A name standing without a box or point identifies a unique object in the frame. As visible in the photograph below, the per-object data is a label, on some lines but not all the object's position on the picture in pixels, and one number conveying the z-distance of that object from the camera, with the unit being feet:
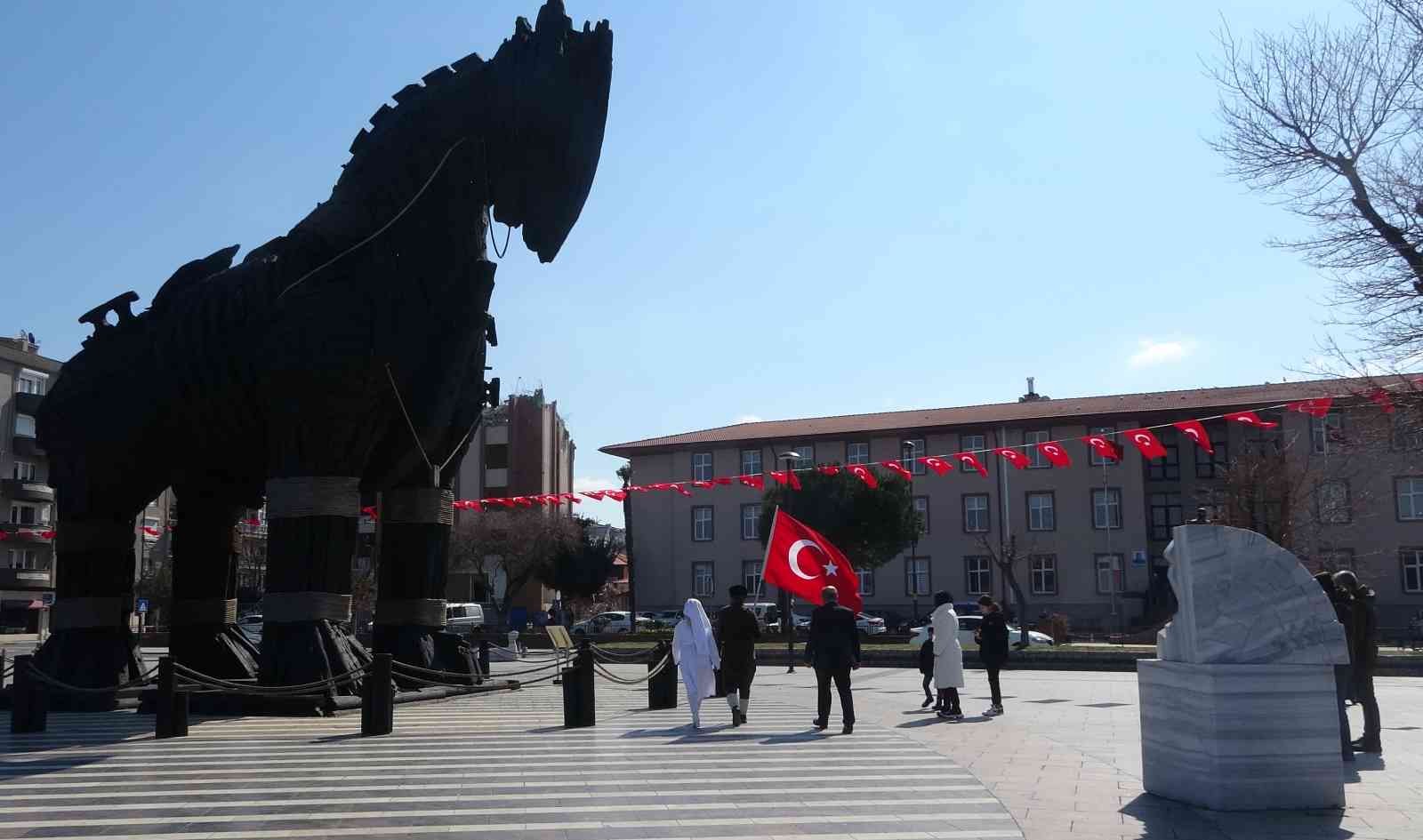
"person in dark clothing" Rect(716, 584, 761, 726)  44.52
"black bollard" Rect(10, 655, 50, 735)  41.11
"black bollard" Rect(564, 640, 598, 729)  43.50
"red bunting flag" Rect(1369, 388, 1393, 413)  51.20
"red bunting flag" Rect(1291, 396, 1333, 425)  63.85
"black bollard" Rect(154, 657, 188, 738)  38.86
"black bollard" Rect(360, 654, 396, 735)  39.24
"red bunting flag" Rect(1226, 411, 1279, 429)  72.59
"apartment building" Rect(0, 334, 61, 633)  180.65
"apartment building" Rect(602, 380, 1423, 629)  160.56
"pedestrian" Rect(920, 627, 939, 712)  55.83
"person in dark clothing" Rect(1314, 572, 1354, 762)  36.47
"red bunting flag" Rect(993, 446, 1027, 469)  83.92
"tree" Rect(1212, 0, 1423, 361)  47.65
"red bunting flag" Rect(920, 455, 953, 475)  89.92
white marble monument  26.05
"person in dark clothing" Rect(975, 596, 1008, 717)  52.90
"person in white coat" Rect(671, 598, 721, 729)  43.32
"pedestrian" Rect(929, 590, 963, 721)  50.49
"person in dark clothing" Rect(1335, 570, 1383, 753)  37.45
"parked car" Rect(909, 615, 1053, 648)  122.93
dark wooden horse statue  44.24
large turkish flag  59.47
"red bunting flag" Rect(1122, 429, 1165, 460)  78.12
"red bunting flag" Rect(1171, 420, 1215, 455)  76.19
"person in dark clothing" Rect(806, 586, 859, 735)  41.83
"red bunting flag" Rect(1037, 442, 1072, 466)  82.07
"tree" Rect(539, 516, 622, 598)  192.24
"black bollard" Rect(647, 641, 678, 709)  50.70
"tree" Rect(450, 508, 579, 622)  189.57
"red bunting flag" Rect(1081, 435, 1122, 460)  82.12
